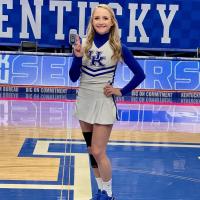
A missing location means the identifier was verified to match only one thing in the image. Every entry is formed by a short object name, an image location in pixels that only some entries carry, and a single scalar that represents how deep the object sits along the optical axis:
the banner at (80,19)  16.97
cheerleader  4.28
